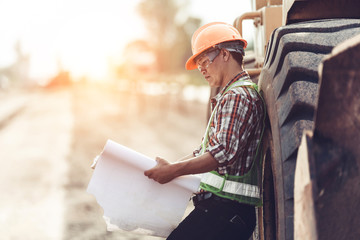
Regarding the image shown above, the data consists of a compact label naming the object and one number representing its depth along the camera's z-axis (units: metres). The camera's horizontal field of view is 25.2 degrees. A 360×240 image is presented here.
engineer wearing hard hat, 3.36
